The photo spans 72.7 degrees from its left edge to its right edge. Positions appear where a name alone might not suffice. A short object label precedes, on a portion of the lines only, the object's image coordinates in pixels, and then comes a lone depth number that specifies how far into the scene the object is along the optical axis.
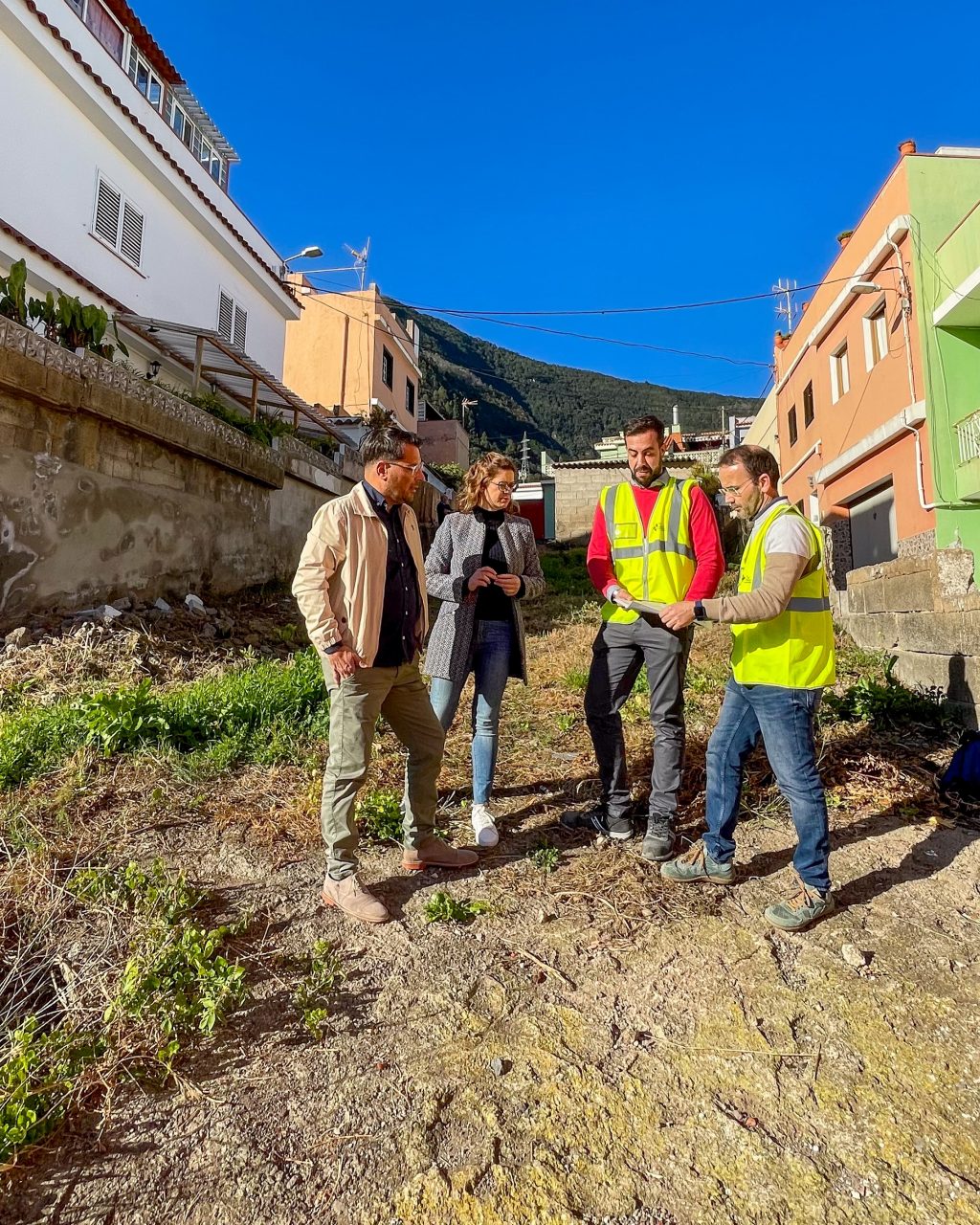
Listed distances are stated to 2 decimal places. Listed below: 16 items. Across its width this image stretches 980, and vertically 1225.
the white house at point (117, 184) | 9.22
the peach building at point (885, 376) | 10.95
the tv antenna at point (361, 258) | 23.67
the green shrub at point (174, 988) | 1.97
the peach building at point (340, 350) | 21.89
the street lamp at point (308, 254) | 18.75
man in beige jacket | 2.68
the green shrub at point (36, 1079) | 1.62
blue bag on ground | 3.80
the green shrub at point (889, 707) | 4.96
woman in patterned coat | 3.31
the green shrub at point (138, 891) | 2.54
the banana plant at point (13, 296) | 5.62
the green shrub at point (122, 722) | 3.97
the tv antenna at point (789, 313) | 20.44
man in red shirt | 3.15
